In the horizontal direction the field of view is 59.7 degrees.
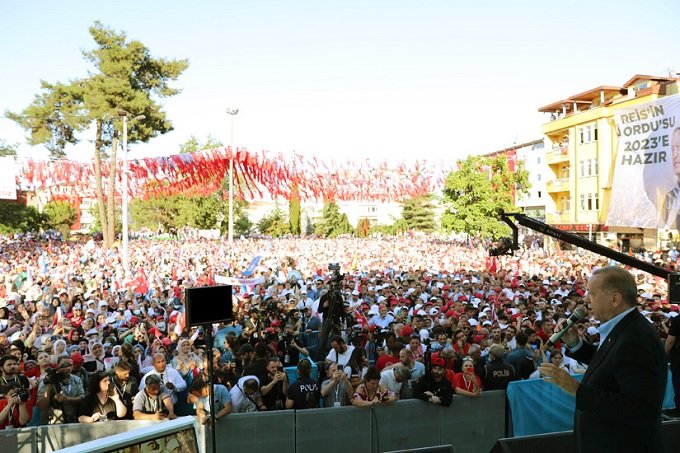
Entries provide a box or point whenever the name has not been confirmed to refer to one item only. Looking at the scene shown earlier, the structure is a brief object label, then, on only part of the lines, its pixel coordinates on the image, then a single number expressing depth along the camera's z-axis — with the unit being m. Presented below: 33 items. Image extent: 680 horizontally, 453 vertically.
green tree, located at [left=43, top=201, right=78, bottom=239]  77.75
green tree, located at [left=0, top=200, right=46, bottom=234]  56.62
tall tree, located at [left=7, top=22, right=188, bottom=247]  34.19
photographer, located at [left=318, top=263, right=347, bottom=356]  8.81
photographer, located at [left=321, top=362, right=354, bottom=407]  6.14
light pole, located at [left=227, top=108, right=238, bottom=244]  34.88
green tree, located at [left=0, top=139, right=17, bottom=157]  62.28
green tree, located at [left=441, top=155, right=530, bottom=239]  36.94
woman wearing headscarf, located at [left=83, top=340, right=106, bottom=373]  7.56
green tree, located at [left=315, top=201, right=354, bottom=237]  79.71
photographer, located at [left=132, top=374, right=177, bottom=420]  5.71
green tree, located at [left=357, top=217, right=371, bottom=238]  82.12
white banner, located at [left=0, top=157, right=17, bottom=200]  33.69
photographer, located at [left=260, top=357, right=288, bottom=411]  6.20
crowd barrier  5.18
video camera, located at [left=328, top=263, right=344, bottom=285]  8.89
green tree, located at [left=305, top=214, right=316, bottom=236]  88.15
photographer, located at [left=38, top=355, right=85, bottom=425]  5.72
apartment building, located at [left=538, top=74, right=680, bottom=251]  35.53
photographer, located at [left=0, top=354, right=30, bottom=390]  6.24
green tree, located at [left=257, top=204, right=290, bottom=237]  74.50
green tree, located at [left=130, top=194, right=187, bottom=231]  64.19
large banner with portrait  28.39
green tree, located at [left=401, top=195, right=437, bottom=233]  74.81
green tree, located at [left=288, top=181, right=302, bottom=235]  76.50
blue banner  6.27
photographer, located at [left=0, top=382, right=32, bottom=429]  5.36
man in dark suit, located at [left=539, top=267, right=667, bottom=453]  2.56
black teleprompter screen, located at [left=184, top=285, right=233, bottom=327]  4.65
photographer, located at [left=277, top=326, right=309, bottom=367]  8.56
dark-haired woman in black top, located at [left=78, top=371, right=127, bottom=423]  5.61
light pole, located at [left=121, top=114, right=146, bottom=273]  23.33
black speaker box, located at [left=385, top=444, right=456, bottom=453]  3.44
